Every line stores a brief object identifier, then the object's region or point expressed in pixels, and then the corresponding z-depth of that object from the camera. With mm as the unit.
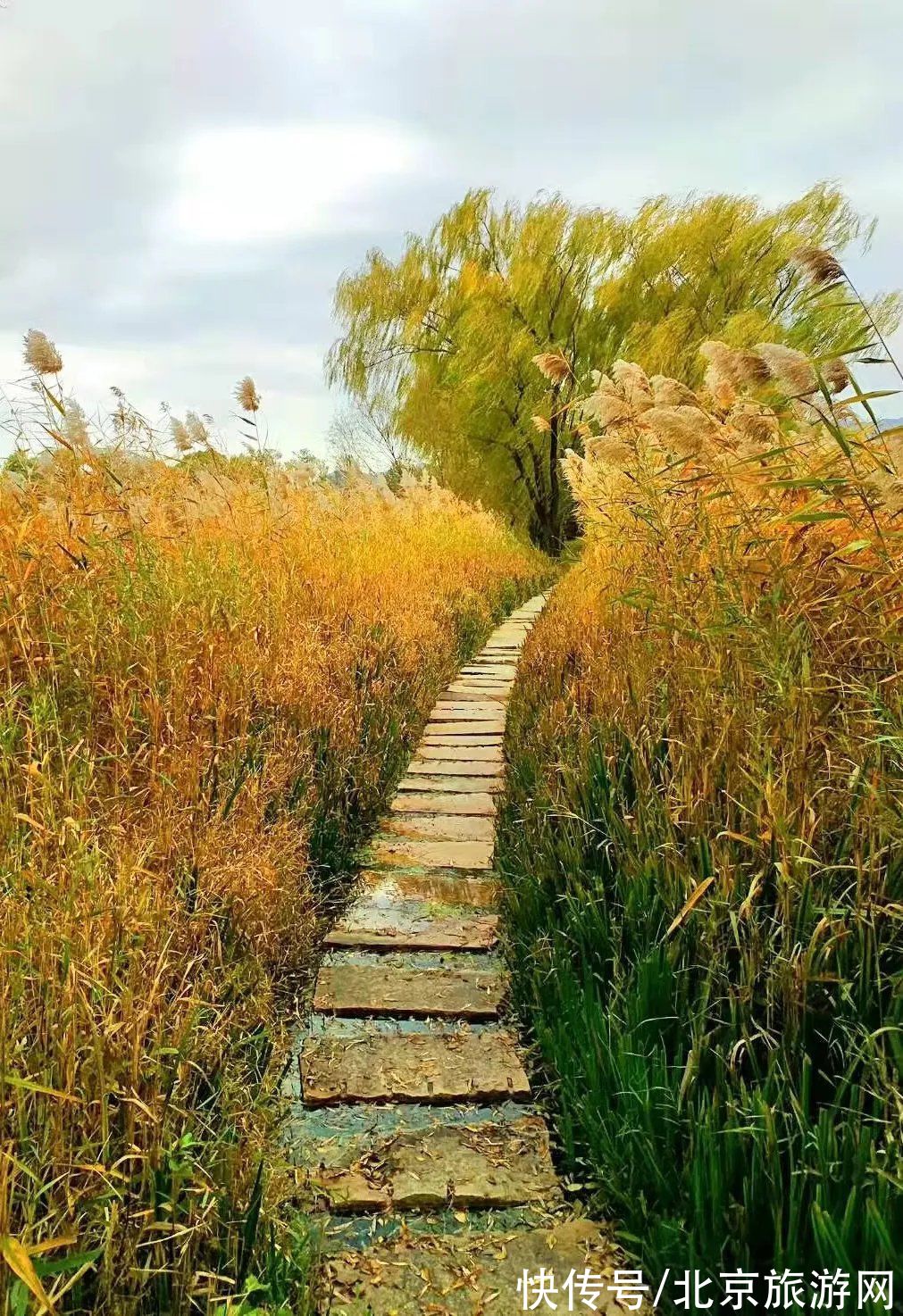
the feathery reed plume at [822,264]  1979
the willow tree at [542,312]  15141
